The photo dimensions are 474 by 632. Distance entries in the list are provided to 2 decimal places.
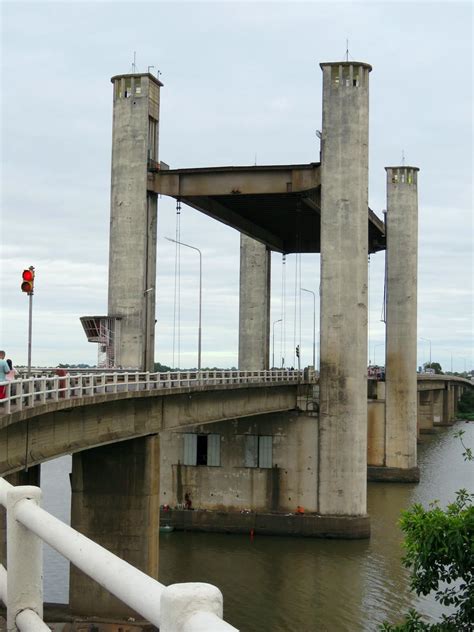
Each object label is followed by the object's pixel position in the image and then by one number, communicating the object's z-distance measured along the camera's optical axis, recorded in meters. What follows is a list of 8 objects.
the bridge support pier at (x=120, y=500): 33.22
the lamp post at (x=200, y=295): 49.49
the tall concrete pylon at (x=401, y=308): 73.25
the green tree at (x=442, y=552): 16.53
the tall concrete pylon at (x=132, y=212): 49.78
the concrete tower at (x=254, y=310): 71.94
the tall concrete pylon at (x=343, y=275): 49.59
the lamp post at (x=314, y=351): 62.92
